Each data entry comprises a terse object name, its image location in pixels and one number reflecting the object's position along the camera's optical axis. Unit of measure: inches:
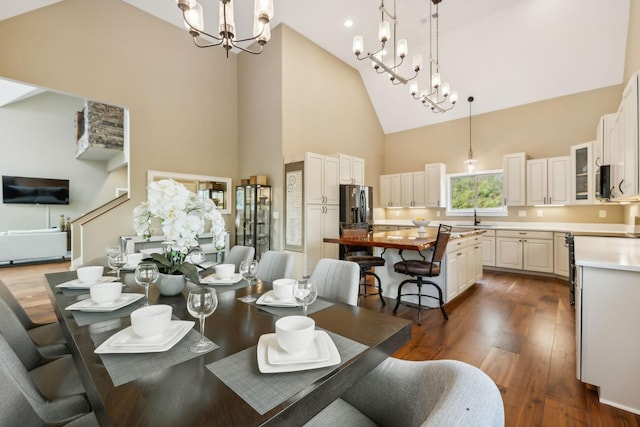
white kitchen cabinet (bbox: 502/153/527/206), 211.5
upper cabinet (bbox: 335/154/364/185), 211.8
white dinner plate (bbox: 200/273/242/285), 69.4
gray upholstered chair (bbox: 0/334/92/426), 31.1
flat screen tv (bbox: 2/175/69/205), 261.4
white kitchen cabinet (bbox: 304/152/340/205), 183.2
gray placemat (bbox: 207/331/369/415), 27.3
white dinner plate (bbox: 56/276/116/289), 64.6
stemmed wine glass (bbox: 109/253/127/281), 70.5
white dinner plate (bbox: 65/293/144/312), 50.5
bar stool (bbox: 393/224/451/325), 117.3
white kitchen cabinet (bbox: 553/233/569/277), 182.2
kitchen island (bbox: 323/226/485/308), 123.6
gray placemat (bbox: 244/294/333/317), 50.6
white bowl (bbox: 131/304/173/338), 37.7
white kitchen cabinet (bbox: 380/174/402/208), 280.1
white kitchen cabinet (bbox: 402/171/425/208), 265.1
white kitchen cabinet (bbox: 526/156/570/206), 196.5
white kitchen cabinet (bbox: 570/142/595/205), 176.6
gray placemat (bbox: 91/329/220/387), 31.4
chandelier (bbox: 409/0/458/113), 147.7
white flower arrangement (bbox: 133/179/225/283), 54.0
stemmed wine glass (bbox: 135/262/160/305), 52.8
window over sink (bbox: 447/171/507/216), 235.6
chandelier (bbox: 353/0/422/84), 110.5
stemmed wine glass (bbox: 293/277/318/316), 44.5
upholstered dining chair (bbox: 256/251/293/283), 87.6
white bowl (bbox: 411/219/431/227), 166.2
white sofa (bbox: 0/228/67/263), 231.5
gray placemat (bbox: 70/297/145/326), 47.0
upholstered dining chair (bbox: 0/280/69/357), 57.7
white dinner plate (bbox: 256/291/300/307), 53.3
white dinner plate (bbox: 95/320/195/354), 36.0
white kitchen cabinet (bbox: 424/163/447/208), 252.2
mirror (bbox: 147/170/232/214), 181.6
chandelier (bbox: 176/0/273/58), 87.5
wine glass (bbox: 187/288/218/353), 37.2
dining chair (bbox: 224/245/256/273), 102.0
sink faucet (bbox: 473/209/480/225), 238.3
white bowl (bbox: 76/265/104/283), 67.1
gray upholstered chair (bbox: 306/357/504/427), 20.8
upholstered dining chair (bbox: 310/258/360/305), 66.1
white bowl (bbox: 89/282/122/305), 52.7
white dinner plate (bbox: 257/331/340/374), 31.3
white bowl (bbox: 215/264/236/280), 72.6
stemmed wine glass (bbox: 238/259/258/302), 63.0
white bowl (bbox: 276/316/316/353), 33.1
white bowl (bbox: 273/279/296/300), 55.8
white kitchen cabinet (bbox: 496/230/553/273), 192.4
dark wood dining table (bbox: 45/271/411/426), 25.2
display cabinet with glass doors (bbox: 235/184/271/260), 192.4
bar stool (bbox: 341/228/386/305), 133.6
